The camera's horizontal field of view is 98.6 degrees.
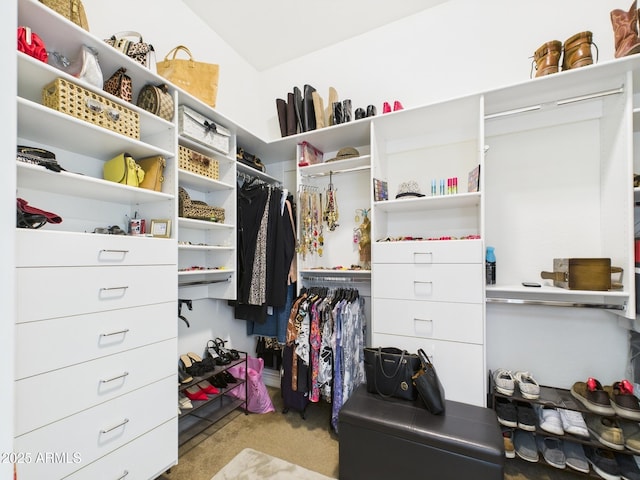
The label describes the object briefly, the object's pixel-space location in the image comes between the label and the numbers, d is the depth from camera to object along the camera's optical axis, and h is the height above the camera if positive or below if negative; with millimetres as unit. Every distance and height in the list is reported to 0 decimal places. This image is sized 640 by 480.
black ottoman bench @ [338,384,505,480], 1239 -954
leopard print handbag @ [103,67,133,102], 1432 +829
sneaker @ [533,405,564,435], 1483 -984
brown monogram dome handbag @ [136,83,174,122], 1536 +811
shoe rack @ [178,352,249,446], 1791 -1280
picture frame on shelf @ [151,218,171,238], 1602 +88
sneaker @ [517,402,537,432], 1531 -1002
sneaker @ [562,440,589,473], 1433 -1149
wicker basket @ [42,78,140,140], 1178 +634
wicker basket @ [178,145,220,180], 1765 +549
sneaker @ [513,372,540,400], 1582 -838
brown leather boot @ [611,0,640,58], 1354 +1081
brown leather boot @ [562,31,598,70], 1470 +1047
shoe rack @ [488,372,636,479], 1425 -917
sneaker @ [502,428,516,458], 1568 -1154
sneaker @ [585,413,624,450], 1363 -964
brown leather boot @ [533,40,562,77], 1551 +1054
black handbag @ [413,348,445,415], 1440 -783
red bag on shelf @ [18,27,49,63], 1062 +788
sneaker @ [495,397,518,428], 1571 -999
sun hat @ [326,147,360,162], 2271 +744
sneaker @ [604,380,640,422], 1354 -804
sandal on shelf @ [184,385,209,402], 1868 -1041
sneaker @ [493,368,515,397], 1634 -841
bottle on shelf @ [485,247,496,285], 1803 -164
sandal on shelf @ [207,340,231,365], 2079 -880
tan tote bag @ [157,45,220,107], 1734 +1085
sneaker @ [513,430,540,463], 1522 -1161
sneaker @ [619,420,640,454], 1339 -958
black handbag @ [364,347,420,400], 1595 -768
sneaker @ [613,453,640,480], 1350 -1133
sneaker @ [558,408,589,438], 1442 -970
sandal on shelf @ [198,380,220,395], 1974 -1054
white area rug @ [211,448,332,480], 1524 -1300
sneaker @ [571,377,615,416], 1420 -834
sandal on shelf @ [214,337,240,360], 2185 -882
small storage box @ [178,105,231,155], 1731 +769
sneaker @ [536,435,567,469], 1478 -1153
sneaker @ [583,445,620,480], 1374 -1131
